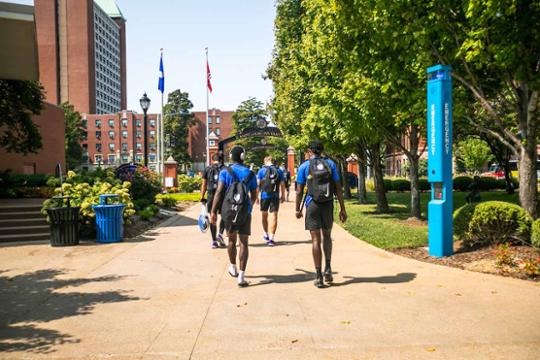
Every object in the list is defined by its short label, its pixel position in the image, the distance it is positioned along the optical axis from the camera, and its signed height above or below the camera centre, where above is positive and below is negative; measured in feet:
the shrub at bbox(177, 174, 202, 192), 120.37 +0.03
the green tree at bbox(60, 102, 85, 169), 281.13 +30.59
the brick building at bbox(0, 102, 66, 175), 108.37 +9.54
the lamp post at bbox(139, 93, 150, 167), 73.20 +13.08
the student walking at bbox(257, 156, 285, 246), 34.96 -0.79
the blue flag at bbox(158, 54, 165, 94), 96.02 +21.82
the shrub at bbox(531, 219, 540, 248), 25.59 -3.17
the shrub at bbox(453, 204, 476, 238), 28.63 -2.62
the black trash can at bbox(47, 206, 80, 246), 35.75 -3.07
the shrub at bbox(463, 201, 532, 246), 27.21 -2.76
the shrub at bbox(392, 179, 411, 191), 119.14 -1.39
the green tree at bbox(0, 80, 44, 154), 65.00 +11.51
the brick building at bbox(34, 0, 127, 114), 371.76 +111.26
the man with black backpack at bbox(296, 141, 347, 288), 21.50 -1.01
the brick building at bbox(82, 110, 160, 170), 363.15 +38.94
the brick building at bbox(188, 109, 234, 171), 371.76 +43.39
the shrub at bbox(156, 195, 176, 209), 71.20 -2.73
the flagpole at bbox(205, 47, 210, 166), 125.80 +21.68
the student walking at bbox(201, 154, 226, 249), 33.15 -0.16
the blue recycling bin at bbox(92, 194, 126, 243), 37.79 -2.99
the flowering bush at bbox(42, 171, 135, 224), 38.29 -0.90
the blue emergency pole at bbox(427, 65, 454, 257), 27.76 +1.37
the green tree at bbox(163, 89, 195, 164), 324.19 +41.65
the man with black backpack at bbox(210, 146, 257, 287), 21.89 -0.90
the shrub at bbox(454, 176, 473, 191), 112.68 -0.97
